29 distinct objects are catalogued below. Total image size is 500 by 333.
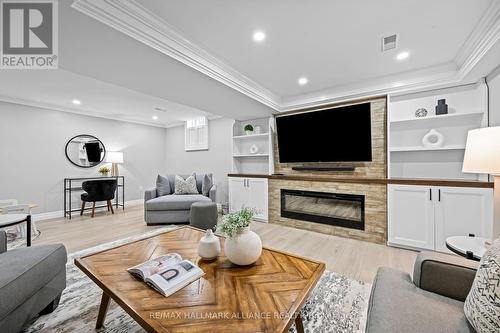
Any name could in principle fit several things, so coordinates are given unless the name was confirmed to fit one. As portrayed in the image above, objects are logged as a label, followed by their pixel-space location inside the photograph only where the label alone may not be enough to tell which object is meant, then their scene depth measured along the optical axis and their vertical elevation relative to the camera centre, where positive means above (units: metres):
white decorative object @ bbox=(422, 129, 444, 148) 2.79 +0.36
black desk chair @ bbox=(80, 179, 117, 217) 4.26 -0.46
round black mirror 4.75 +0.42
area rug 1.42 -1.08
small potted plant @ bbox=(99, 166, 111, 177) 5.11 -0.07
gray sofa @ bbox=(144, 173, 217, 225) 3.81 -0.75
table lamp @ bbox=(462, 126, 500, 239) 1.37 +0.07
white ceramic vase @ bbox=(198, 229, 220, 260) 1.45 -0.56
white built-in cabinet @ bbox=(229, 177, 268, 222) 4.10 -0.55
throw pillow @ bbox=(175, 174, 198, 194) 4.42 -0.39
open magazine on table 1.14 -0.62
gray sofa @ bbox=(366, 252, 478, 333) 0.88 -0.67
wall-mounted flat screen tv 3.25 +0.53
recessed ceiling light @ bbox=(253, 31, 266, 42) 2.01 +1.29
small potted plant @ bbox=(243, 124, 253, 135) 4.54 +0.83
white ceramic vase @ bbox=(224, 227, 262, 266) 1.34 -0.52
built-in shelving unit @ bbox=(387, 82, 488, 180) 2.67 +0.51
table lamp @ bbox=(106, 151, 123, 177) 5.12 +0.23
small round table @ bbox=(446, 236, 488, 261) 1.45 -0.62
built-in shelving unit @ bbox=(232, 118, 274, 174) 4.36 +0.44
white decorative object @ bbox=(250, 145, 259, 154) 4.58 +0.39
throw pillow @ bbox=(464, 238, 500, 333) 0.74 -0.50
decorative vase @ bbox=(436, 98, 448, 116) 2.72 +0.76
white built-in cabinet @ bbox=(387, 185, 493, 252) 2.32 -0.58
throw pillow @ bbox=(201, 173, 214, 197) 4.48 -0.38
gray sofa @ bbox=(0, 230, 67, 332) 1.15 -0.70
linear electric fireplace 3.18 -0.69
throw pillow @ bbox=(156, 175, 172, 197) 4.34 -0.39
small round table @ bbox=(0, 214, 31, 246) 2.06 -0.52
